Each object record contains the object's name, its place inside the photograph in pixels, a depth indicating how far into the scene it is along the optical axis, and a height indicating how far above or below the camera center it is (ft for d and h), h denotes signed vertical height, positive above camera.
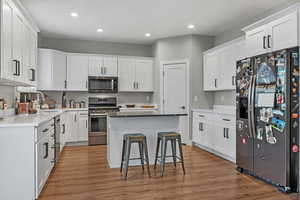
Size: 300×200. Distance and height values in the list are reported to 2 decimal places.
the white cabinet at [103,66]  20.35 +3.10
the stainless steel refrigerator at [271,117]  9.09 -0.75
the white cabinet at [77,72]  19.75 +2.40
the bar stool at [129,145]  11.15 -2.28
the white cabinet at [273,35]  9.66 +3.07
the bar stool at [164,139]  11.57 -2.05
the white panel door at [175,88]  19.49 +1.03
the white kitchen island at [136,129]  12.86 -1.68
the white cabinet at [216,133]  13.57 -2.23
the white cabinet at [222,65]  15.01 +2.63
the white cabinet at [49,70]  18.16 +2.43
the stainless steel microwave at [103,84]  20.26 +1.41
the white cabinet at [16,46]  8.54 +2.38
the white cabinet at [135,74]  21.24 +2.44
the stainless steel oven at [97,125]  19.30 -2.15
